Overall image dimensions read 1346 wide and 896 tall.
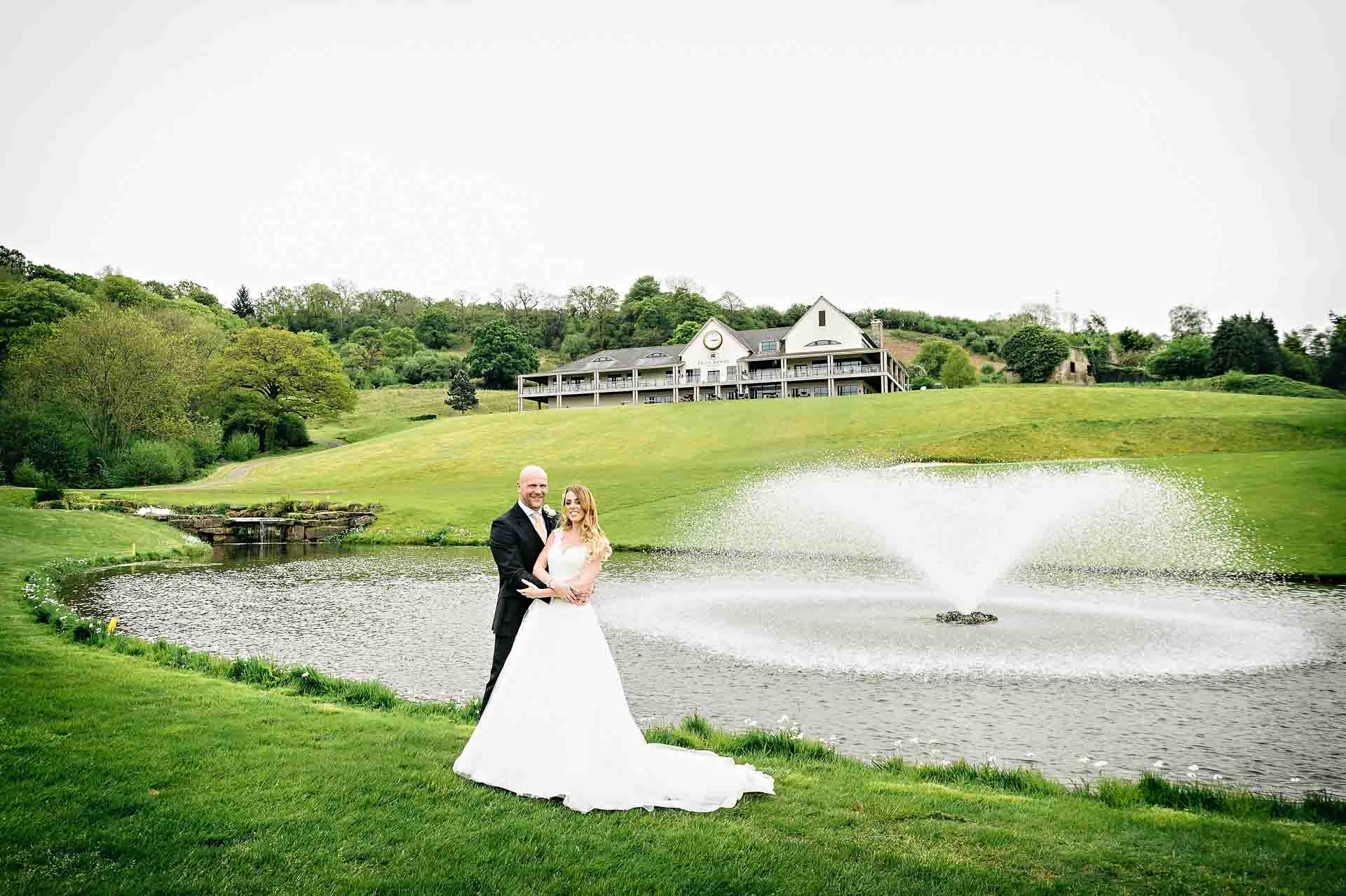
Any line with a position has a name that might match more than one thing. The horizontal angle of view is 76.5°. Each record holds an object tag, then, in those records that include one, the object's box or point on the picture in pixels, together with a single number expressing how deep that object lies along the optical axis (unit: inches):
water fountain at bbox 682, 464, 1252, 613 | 1135.6
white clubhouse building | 4338.1
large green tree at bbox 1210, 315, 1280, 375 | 4106.8
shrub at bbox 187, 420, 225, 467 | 2974.9
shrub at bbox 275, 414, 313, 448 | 3695.9
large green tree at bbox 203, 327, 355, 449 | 3602.4
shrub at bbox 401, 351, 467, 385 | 5644.7
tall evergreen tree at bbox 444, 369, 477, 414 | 4685.0
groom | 355.9
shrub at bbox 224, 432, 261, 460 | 3307.1
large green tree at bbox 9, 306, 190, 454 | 2522.1
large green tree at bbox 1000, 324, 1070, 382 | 4928.6
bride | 314.0
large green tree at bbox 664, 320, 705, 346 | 5836.6
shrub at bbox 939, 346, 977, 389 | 4525.1
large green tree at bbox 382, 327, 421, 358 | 6215.6
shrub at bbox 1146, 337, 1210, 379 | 4493.1
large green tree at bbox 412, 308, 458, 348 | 6766.7
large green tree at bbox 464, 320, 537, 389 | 5644.7
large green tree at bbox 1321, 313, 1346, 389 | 3282.5
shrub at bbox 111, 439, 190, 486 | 2492.6
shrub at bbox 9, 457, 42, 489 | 2202.3
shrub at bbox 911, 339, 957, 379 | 5310.0
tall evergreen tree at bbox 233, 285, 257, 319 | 6599.4
